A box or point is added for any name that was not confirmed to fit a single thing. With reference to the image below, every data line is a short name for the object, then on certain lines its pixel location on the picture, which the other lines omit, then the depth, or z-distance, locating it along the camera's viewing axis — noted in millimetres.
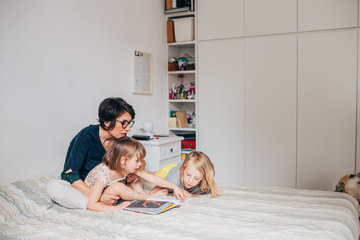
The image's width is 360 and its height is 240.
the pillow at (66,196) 1635
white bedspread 1278
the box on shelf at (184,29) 3520
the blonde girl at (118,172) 1677
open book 1573
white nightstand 2807
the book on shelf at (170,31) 3645
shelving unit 3592
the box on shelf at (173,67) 3676
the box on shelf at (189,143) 3549
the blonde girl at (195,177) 1854
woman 1770
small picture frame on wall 3105
